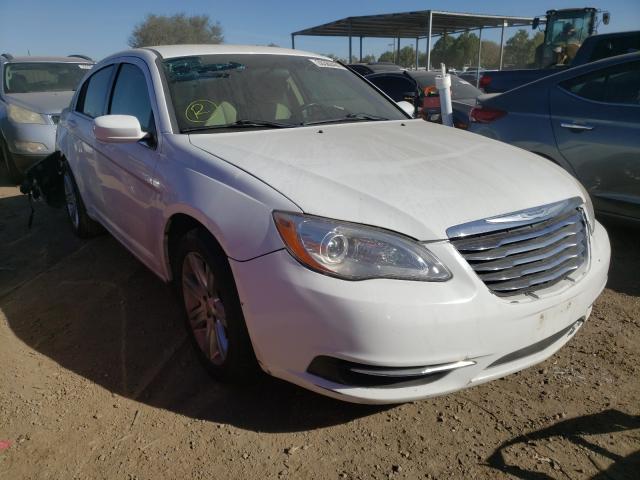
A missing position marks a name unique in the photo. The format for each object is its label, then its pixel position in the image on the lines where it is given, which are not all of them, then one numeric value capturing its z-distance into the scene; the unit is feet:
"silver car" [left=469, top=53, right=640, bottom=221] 12.19
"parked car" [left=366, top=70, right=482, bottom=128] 27.76
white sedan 5.82
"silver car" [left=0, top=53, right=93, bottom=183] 21.70
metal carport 64.95
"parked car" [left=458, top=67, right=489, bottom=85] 75.71
